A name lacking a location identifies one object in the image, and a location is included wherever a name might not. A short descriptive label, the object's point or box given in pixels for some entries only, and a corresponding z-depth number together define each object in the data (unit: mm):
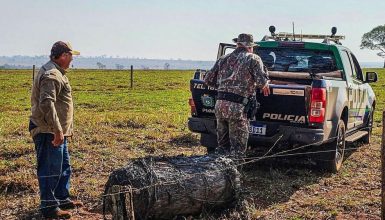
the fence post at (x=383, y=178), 4566
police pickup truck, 6605
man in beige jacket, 5016
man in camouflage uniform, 6023
